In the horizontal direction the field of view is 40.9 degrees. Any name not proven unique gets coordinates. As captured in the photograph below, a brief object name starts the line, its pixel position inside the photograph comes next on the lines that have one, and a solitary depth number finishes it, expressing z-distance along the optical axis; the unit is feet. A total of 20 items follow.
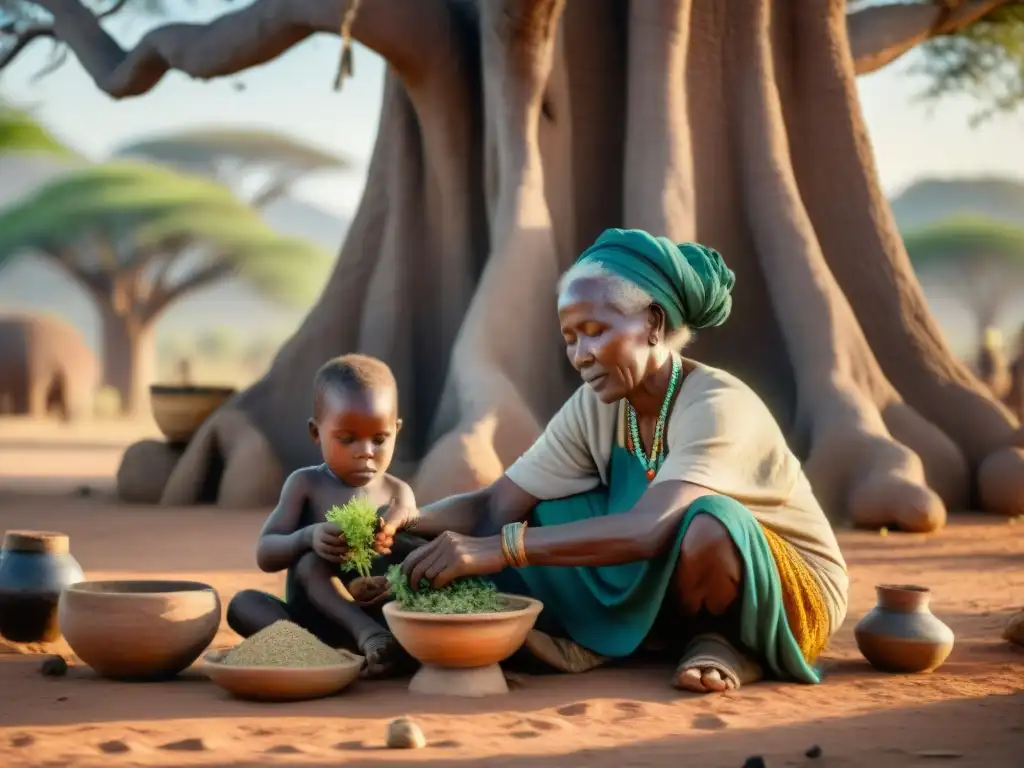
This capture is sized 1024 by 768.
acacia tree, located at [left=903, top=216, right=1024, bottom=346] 119.03
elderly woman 12.25
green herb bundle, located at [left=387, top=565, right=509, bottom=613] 12.05
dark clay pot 14.26
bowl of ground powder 11.61
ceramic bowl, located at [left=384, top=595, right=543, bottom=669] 11.74
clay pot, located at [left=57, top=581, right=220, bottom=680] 12.23
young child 12.97
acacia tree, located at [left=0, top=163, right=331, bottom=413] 96.07
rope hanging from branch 22.29
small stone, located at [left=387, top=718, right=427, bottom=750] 9.99
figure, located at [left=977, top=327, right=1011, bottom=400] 61.52
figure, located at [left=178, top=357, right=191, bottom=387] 70.12
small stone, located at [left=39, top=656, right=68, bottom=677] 12.72
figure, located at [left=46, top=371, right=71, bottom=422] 78.84
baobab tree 27.94
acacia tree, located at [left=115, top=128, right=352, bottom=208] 126.00
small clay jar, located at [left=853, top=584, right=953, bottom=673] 13.16
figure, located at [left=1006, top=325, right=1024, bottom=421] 59.47
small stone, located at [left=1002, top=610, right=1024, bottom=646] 14.57
